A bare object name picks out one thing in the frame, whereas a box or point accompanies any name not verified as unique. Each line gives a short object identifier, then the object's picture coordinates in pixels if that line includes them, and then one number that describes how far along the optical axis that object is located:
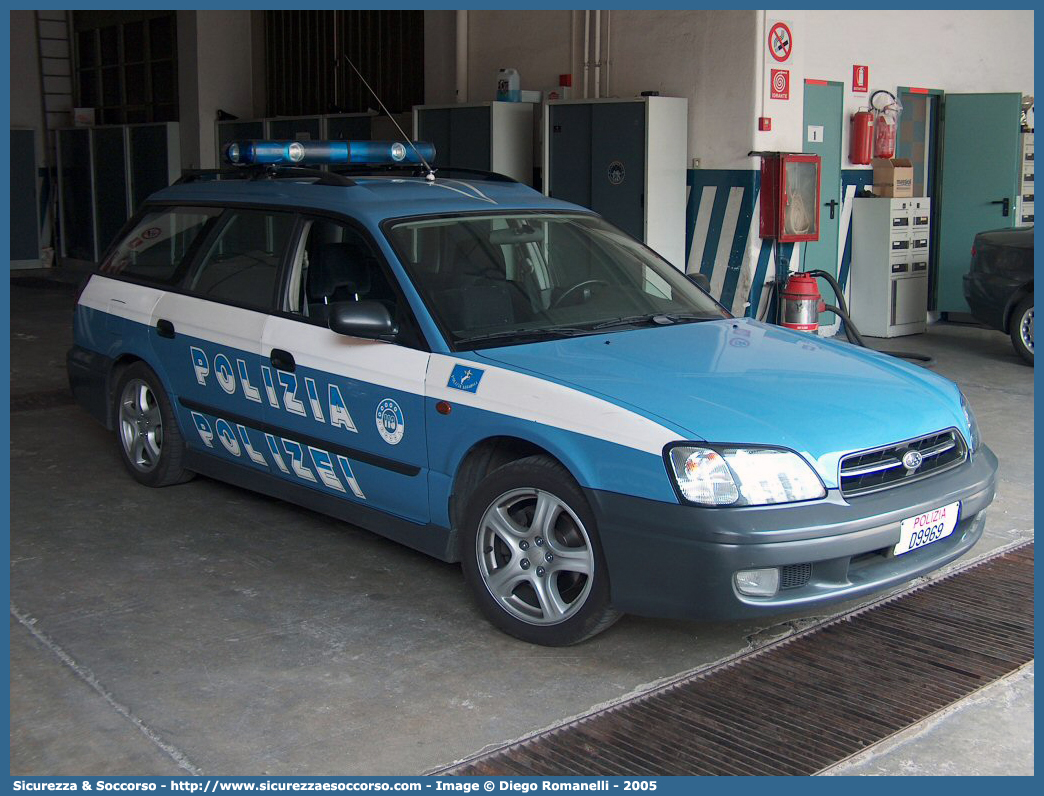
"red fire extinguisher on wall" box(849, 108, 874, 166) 11.02
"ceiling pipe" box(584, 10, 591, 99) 10.68
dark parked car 9.69
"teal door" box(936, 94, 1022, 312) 11.60
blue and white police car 3.62
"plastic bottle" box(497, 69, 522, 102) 10.94
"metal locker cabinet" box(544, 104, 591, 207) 10.16
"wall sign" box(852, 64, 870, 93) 11.03
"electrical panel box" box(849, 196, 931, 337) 11.11
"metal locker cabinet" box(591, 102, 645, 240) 9.88
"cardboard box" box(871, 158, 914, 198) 11.12
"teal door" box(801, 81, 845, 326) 10.74
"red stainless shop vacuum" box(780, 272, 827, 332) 9.77
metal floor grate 3.31
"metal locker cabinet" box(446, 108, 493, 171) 10.72
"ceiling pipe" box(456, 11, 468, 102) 11.81
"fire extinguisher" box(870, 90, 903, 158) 11.19
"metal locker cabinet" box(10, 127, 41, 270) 17.62
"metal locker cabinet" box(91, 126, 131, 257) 16.34
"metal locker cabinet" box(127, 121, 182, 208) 15.38
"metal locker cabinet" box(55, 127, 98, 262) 17.19
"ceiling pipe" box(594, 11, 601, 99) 10.58
